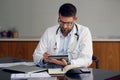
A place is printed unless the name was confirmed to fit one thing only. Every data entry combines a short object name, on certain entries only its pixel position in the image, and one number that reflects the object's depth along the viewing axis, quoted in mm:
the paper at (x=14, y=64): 2631
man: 2889
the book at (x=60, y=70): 2186
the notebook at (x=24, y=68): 2262
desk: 2021
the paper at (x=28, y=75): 1976
